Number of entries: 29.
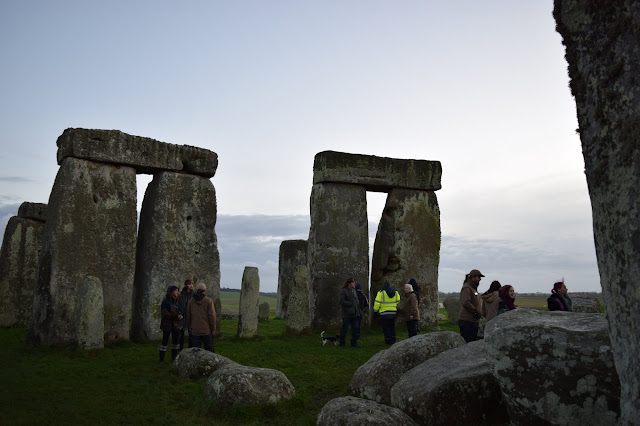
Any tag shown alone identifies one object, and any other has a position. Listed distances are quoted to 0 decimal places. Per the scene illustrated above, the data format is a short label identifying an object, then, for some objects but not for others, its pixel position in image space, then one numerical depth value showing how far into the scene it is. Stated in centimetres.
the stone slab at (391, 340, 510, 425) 592
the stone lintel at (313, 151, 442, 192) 1620
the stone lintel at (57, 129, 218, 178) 1284
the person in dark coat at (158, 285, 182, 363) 1033
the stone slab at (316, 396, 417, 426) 550
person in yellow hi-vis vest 1252
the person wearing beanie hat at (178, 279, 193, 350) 1145
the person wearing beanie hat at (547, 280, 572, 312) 1046
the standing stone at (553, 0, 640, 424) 273
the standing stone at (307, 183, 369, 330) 1576
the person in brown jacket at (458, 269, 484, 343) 1006
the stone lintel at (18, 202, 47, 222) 1855
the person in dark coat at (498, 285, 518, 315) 1009
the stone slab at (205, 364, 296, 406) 696
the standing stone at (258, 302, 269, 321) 2065
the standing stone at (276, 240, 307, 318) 2228
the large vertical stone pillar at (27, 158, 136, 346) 1216
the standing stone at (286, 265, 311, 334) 1413
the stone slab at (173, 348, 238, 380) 866
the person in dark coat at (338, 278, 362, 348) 1265
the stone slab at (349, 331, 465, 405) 727
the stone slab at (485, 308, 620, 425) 470
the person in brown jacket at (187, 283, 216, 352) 1023
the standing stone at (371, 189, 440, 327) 1653
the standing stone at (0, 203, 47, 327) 1744
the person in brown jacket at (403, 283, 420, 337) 1224
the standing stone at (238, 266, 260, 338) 1349
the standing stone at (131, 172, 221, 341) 1362
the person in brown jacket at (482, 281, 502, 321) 1044
